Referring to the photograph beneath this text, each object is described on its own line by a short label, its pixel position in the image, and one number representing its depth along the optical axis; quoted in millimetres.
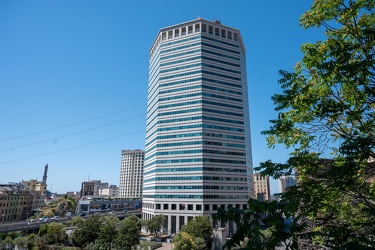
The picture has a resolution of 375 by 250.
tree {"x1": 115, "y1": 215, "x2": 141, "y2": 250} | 44312
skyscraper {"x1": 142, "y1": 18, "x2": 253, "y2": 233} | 85375
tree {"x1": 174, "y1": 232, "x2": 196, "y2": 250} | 41759
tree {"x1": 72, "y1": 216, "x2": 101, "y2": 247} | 48625
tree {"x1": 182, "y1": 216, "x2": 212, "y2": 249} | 52281
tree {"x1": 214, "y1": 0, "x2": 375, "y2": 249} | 8562
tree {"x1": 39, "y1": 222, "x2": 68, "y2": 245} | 51406
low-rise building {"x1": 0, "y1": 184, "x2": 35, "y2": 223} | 91500
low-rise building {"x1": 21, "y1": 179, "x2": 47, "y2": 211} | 129100
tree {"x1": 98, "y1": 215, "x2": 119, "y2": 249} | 45312
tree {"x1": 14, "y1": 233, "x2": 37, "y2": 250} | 48375
